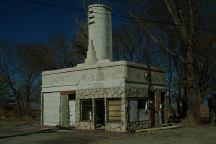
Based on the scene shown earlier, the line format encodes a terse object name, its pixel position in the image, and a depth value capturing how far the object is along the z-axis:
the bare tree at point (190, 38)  32.47
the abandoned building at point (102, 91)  28.84
